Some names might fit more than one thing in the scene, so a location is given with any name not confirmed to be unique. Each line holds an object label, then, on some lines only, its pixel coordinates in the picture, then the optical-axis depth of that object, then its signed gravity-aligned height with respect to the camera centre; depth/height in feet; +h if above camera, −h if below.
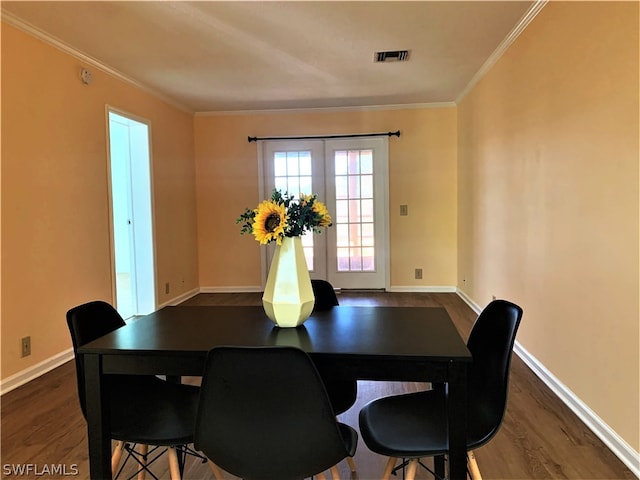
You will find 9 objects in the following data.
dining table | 3.96 -1.34
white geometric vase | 4.78 -0.83
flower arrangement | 4.70 -0.01
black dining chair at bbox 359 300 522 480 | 4.19 -2.26
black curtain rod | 17.85 +3.47
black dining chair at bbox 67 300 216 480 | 4.41 -2.21
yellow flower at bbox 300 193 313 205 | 4.96 +0.20
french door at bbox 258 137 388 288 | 18.20 +1.01
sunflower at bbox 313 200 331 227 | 4.96 +0.03
